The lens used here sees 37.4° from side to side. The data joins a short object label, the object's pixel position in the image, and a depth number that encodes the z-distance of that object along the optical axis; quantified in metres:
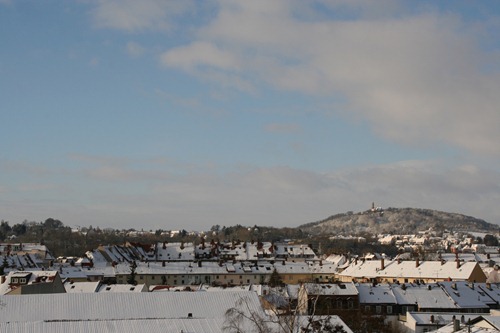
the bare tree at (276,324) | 39.94
